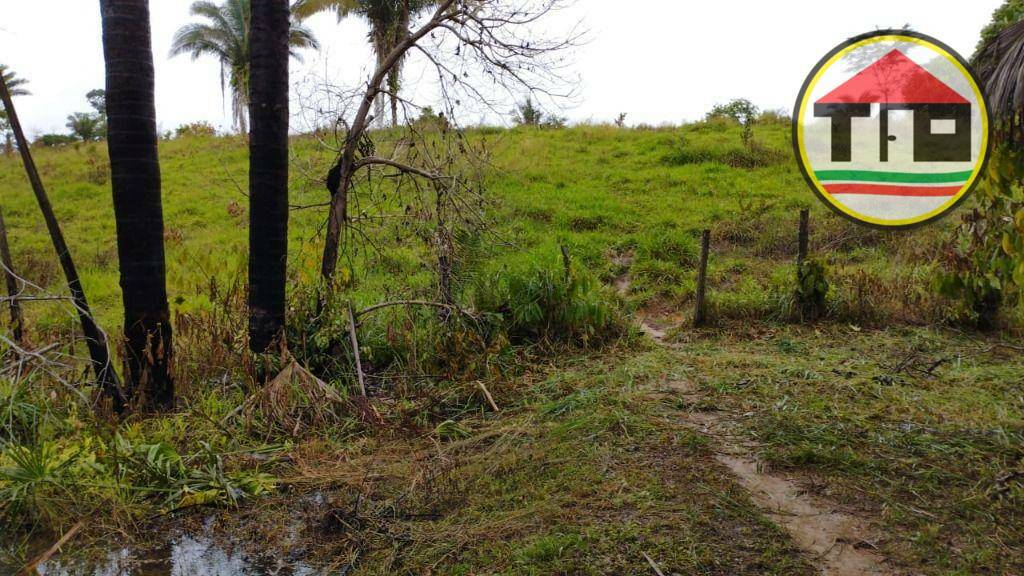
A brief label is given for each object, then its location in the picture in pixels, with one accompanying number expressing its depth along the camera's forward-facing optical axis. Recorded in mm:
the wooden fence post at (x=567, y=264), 6941
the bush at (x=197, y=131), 22891
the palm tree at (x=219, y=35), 30297
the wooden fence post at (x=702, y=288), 7570
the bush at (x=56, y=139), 31516
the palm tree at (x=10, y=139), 20812
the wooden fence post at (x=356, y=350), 5318
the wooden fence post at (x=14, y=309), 4926
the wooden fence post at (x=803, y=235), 7707
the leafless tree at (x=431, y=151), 5832
